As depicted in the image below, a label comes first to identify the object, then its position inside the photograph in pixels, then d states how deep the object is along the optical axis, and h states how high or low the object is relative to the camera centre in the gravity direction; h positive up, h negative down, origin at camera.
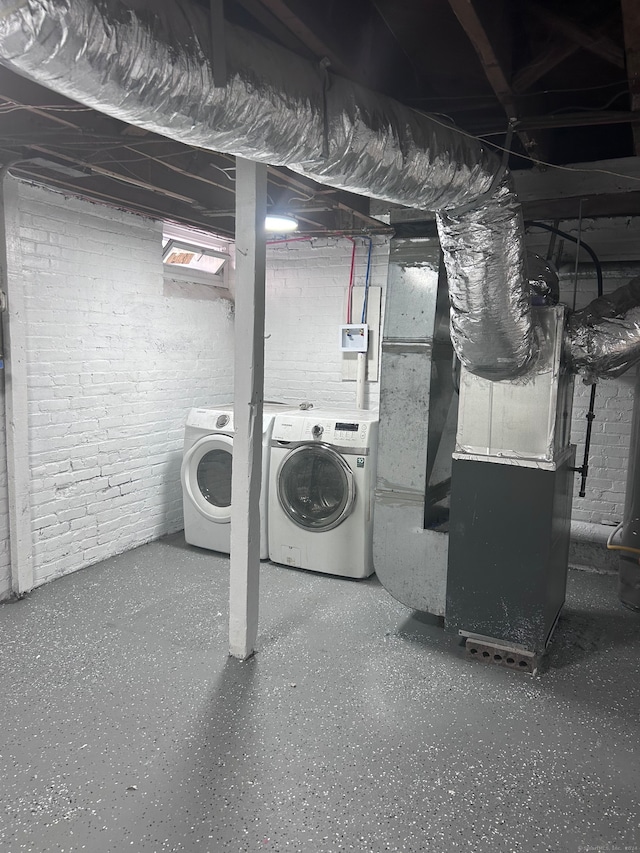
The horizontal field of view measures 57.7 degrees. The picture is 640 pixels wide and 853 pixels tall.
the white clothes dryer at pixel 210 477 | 3.91 -0.83
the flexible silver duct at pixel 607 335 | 2.53 +0.16
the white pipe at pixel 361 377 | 4.42 -0.10
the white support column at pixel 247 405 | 2.46 -0.20
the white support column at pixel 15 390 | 3.03 -0.20
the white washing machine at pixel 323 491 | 3.59 -0.82
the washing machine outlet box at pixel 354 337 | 4.35 +0.20
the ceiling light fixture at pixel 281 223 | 3.61 +0.89
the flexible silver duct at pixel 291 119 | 1.00 +0.55
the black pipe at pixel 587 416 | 3.04 -0.26
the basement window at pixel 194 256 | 4.24 +0.80
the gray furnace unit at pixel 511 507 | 2.54 -0.62
